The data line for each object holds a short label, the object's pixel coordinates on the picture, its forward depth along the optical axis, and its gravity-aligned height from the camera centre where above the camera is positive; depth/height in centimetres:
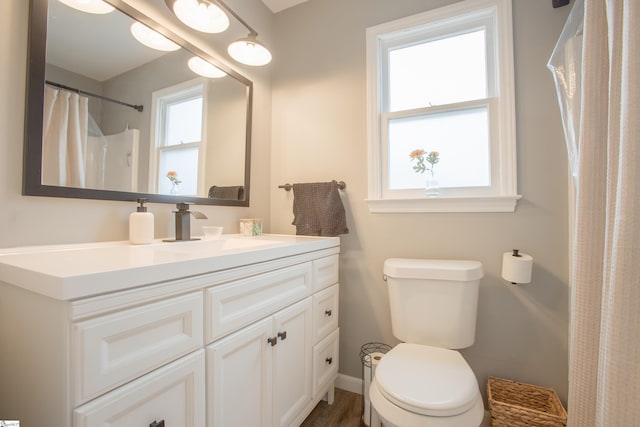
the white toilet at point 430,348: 91 -60
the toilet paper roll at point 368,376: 136 -82
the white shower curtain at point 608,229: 57 -3
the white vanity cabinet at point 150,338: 54 -30
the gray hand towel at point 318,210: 165 +5
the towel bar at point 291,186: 172 +21
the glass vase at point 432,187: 154 +18
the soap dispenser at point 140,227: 108 -4
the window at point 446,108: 141 +63
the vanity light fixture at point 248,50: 149 +95
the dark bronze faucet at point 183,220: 126 -1
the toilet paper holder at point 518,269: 122 -23
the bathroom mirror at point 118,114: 92 +43
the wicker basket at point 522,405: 112 -83
